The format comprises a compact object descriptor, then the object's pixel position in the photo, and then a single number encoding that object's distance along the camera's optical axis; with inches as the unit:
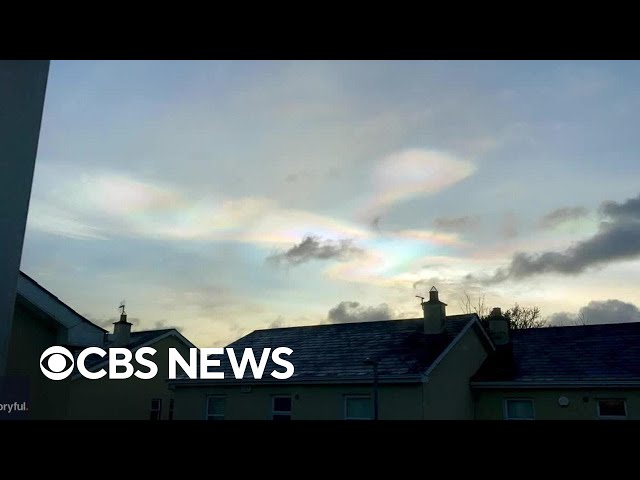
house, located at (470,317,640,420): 460.8
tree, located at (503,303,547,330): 1049.5
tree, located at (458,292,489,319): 999.0
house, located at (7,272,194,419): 224.1
